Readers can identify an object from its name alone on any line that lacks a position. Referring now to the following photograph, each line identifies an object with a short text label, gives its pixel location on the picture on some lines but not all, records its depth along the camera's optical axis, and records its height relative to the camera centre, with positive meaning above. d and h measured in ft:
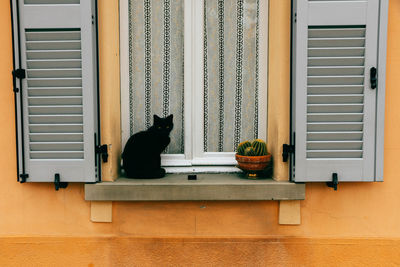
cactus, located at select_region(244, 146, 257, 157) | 8.28 -0.97
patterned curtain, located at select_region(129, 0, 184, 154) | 8.95 +1.53
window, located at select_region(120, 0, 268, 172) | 8.93 +1.22
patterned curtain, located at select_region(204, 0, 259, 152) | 8.95 +1.19
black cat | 8.27 -0.89
